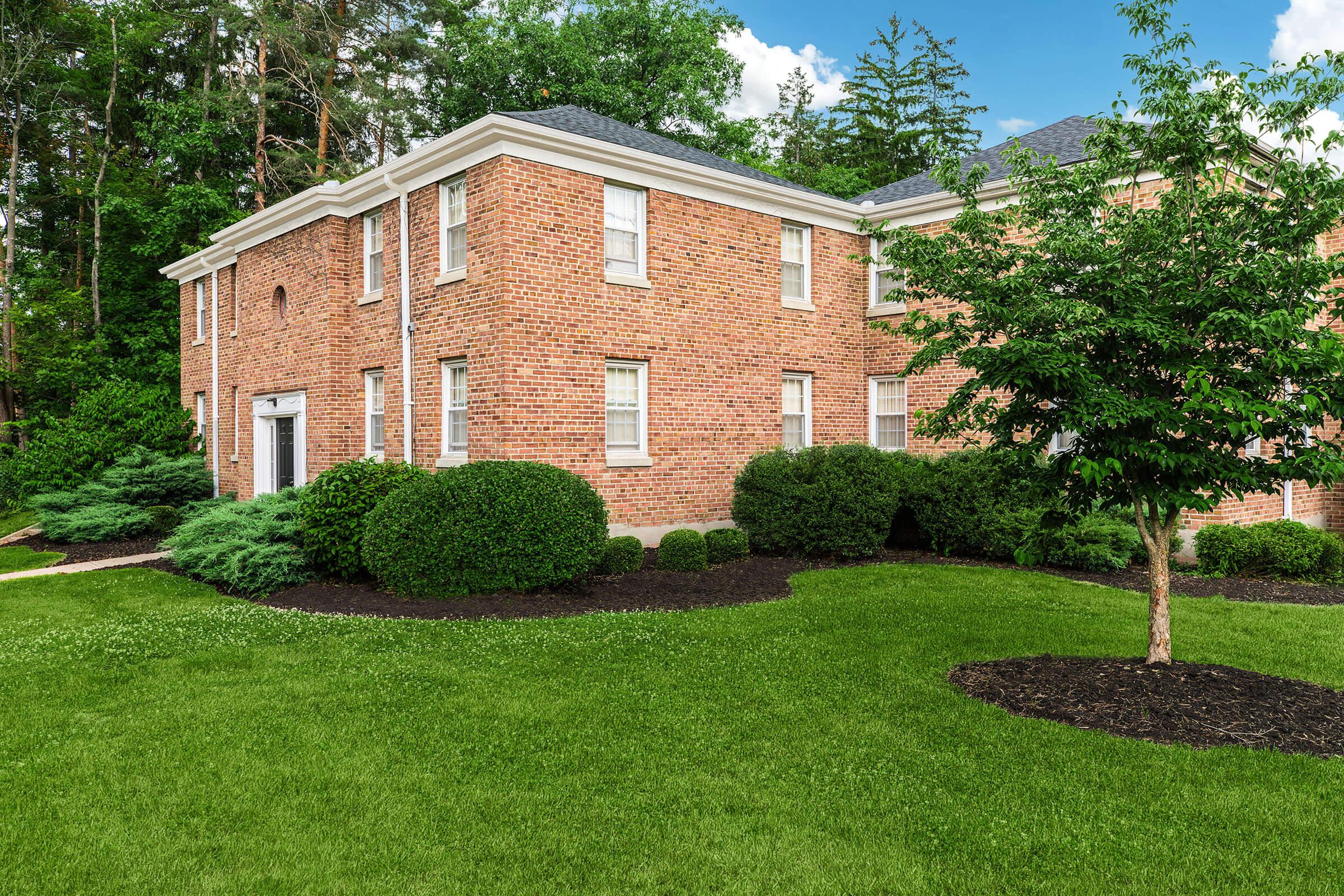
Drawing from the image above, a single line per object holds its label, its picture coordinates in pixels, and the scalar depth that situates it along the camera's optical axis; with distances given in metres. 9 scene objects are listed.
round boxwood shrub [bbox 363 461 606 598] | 9.55
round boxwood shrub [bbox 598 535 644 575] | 11.22
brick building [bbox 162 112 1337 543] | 12.11
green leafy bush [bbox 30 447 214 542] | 15.76
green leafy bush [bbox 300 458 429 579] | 10.45
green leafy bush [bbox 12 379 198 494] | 17.31
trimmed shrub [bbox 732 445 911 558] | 12.20
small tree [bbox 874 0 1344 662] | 5.18
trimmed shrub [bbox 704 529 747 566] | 12.16
